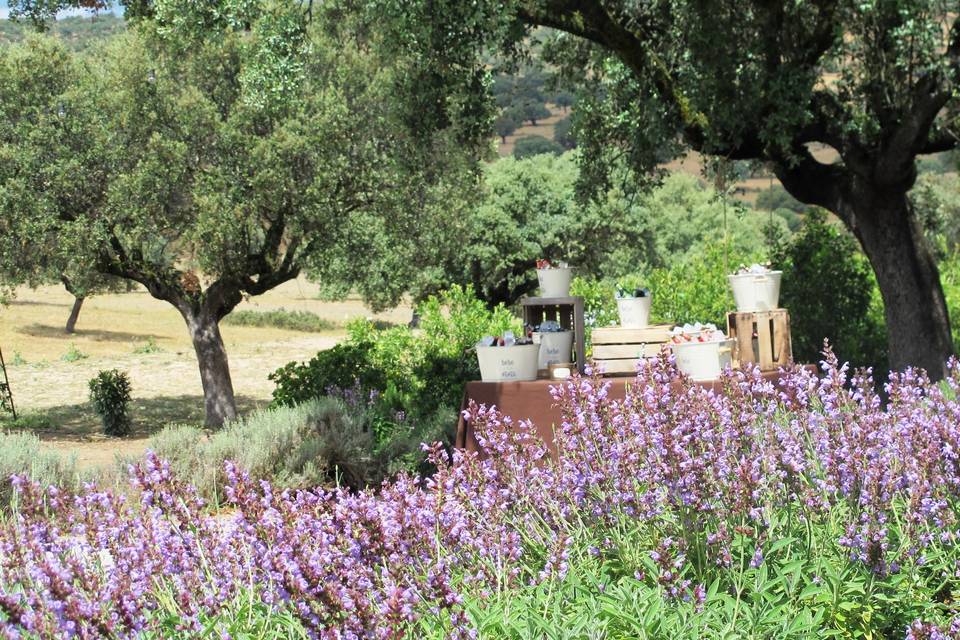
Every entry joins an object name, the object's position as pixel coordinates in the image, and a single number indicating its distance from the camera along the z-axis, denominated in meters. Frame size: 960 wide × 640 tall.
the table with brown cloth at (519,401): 13.22
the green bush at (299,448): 15.02
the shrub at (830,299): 25.48
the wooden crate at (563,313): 14.17
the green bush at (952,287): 26.86
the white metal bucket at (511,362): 13.42
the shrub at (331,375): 22.14
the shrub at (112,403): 34.56
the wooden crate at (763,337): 13.95
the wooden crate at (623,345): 13.91
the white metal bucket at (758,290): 14.22
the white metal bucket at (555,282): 14.80
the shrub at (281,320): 75.44
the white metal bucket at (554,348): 14.18
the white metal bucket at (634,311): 14.31
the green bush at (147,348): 57.47
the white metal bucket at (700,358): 12.84
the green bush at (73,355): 53.14
